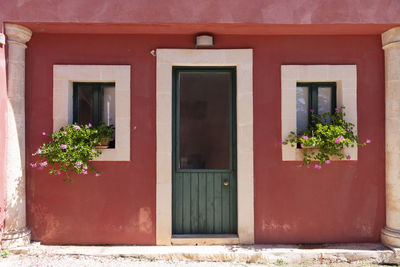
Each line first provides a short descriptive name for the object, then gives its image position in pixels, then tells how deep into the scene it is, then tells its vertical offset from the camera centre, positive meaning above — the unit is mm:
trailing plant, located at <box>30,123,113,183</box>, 4422 -177
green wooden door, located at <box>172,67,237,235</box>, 4914 -304
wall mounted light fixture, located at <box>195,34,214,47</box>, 4719 +1301
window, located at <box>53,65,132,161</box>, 4707 +564
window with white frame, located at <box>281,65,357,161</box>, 4758 +650
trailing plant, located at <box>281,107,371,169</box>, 4488 -53
